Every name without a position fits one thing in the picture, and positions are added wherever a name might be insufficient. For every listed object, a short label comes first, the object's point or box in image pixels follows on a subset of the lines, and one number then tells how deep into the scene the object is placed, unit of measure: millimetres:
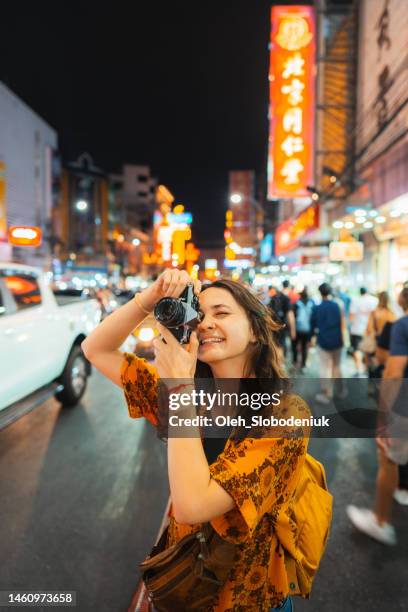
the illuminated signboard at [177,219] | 71912
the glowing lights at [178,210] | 77350
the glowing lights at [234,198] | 48047
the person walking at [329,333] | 6461
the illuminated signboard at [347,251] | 10734
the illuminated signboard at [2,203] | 18344
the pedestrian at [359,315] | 7887
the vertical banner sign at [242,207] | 54156
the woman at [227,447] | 1135
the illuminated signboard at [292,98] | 13367
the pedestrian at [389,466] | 2893
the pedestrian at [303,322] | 8539
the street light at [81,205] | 49500
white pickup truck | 4422
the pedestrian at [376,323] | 5565
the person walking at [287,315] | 8789
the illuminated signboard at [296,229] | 13570
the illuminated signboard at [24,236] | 6719
